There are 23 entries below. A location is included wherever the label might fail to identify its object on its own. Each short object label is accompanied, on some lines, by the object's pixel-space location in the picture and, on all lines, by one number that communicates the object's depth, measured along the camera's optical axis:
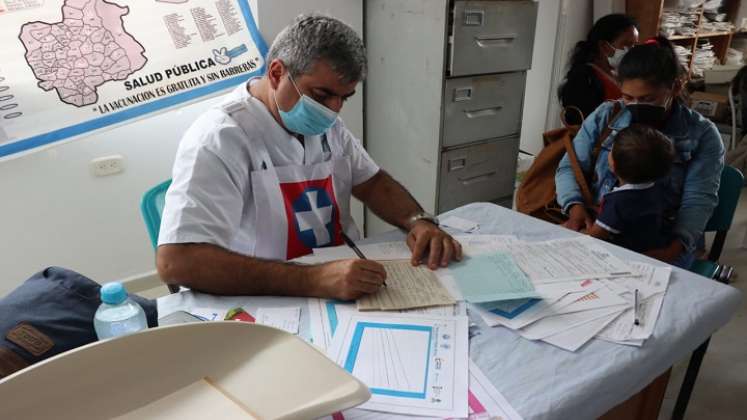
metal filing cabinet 2.13
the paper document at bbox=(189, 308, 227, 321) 0.98
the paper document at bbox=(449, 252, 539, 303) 1.02
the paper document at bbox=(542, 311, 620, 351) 0.89
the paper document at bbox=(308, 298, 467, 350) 0.92
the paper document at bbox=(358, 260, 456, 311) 0.99
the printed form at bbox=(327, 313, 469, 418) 0.75
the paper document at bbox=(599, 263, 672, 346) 0.92
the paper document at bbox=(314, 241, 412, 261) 1.22
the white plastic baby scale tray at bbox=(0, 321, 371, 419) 0.63
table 0.79
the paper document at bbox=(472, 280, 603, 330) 0.95
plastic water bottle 0.77
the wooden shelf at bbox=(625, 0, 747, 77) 3.64
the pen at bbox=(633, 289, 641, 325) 0.96
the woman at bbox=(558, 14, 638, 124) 2.57
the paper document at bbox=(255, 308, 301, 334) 0.95
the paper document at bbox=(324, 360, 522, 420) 0.73
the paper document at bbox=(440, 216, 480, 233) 1.40
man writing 1.05
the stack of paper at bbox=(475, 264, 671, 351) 0.92
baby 1.54
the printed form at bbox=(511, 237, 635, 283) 1.13
